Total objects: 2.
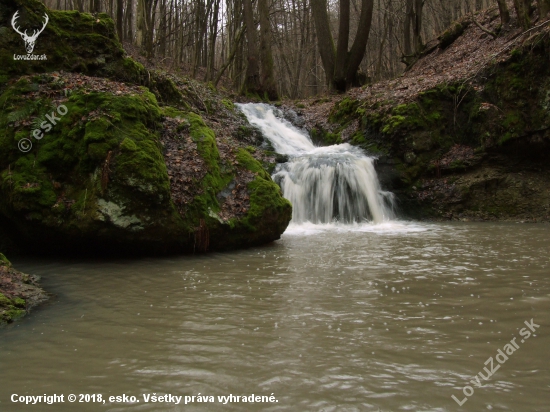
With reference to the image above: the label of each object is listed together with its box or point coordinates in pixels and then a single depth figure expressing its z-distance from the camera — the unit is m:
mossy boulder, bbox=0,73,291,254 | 6.50
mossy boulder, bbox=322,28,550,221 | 11.30
